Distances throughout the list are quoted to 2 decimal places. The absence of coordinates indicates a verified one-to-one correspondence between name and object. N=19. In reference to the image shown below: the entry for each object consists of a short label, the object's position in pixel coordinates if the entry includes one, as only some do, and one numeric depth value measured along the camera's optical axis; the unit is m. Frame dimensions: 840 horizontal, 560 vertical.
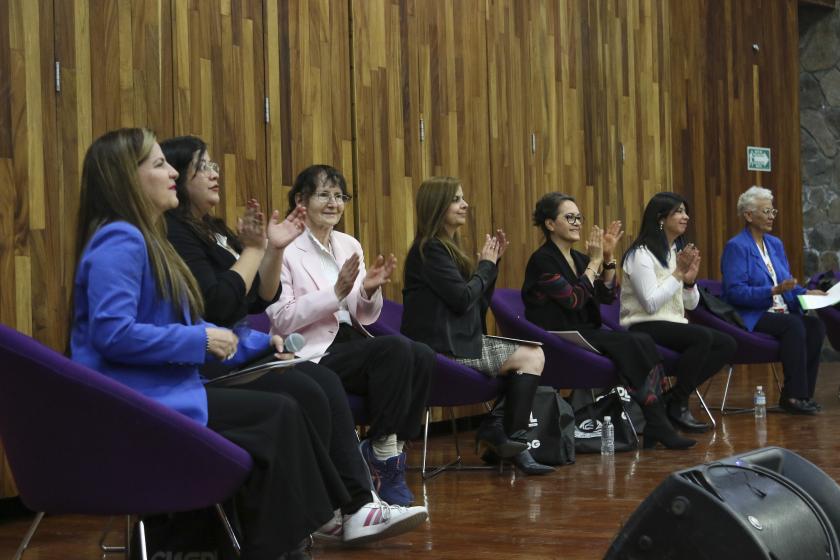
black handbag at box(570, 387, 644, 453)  6.04
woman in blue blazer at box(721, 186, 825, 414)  7.36
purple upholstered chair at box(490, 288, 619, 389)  5.88
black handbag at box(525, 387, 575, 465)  5.64
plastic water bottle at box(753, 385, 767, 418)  7.37
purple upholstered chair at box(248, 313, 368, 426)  4.50
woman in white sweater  6.54
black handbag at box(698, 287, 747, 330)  7.30
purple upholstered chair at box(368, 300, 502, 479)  5.16
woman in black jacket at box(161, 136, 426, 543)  3.56
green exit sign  10.51
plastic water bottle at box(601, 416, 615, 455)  5.93
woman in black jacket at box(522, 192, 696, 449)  5.97
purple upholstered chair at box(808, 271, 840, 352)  7.96
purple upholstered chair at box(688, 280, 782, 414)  7.27
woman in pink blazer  4.39
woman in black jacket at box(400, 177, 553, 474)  5.25
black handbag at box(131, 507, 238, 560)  3.20
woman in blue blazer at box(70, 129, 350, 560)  2.93
